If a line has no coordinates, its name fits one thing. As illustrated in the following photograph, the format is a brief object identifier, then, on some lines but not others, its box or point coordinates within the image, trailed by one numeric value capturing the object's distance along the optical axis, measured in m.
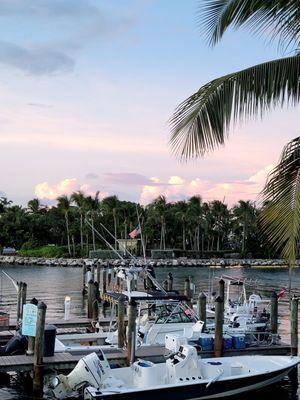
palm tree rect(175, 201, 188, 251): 138.64
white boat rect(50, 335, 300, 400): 16.55
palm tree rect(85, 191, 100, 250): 131.75
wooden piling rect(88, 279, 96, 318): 34.38
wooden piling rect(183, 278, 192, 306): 33.78
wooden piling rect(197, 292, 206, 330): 24.86
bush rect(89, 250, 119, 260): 114.44
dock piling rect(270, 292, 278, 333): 24.06
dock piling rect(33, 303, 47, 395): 18.75
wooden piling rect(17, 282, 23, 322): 30.88
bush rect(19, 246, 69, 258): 123.94
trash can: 19.83
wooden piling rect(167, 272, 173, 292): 38.21
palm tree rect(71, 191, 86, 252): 132.00
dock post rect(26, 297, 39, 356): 19.76
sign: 19.80
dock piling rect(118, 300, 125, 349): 21.52
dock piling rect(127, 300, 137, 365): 19.77
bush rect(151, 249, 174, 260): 122.88
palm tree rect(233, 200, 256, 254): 137.62
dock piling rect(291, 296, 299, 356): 22.59
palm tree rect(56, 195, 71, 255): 129.75
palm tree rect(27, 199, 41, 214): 145.85
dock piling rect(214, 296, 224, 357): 21.38
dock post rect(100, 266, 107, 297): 49.03
